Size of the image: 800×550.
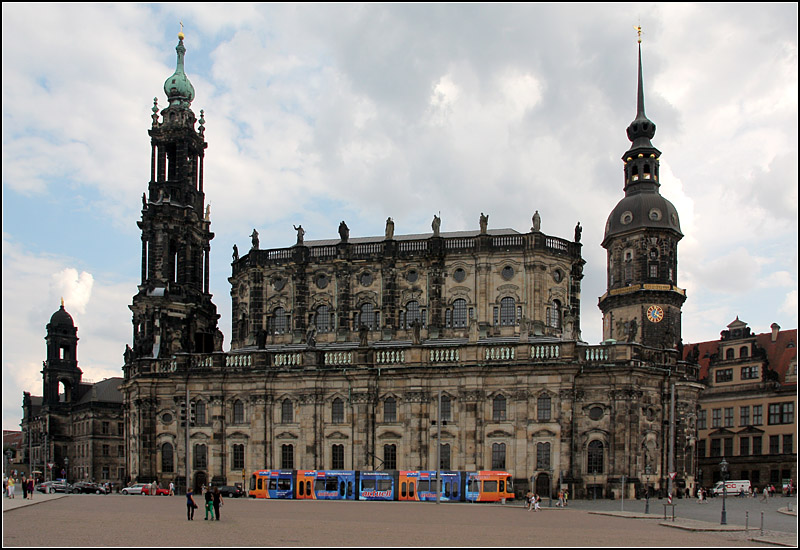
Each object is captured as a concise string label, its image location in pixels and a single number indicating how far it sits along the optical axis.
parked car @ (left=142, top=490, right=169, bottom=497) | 76.31
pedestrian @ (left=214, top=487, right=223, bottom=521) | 40.00
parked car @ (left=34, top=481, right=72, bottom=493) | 84.97
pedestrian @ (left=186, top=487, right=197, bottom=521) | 40.00
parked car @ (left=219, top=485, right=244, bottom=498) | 71.88
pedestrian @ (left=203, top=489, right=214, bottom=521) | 40.12
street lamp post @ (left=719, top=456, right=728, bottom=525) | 47.08
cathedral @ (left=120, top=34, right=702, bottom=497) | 70.81
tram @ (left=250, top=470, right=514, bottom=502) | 64.25
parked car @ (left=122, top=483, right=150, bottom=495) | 77.00
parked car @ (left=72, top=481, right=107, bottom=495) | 85.06
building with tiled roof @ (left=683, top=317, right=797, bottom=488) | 87.56
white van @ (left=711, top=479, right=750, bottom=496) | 79.19
